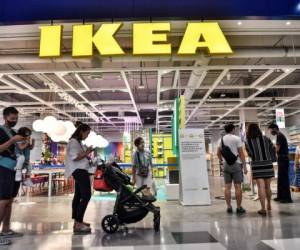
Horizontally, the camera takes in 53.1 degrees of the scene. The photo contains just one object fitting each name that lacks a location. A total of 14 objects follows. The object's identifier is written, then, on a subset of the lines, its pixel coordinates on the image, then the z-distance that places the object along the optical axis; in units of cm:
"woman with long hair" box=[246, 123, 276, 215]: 507
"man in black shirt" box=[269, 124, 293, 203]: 641
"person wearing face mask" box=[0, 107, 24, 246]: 343
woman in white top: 387
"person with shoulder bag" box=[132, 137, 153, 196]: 574
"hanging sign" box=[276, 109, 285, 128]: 1258
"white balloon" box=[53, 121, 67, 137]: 869
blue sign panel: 550
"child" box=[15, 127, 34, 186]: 366
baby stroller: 385
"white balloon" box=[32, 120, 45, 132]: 880
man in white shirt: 524
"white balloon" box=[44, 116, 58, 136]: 863
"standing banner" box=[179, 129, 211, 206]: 626
